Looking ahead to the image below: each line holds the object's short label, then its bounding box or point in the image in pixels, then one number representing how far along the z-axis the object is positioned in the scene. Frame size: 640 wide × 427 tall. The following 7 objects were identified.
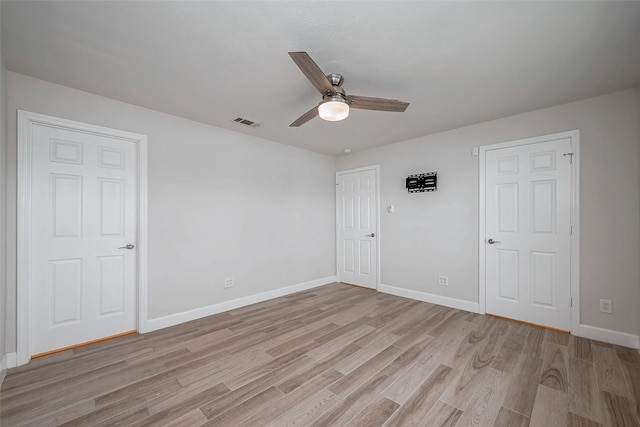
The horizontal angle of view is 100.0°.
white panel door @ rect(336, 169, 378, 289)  4.84
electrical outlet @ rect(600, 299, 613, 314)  2.78
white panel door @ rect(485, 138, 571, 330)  3.06
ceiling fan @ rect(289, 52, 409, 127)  1.79
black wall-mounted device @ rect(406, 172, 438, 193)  4.04
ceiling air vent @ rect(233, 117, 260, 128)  3.44
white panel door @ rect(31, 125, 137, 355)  2.55
